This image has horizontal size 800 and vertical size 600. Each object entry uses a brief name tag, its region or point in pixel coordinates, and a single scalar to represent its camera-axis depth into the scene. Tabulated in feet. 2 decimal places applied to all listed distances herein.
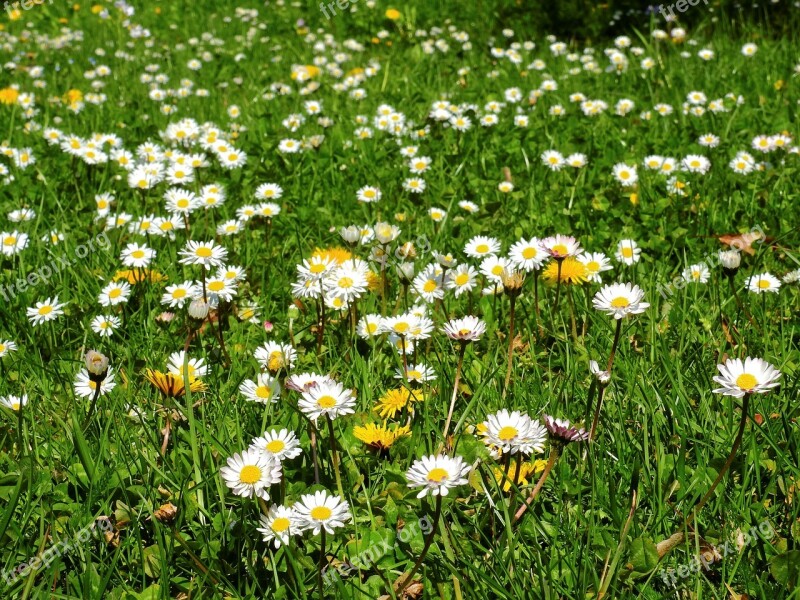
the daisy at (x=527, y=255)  7.84
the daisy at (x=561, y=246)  7.06
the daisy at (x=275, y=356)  6.73
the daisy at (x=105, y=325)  8.45
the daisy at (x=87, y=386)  6.86
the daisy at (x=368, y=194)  11.32
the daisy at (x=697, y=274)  8.69
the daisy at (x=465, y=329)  5.86
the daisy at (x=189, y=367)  6.74
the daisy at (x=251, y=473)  4.97
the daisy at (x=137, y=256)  9.44
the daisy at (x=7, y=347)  7.89
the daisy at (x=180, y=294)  8.29
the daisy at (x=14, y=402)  6.73
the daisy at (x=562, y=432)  5.09
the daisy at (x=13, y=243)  10.14
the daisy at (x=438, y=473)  4.62
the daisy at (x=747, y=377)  4.72
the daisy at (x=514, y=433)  5.15
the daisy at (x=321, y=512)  4.77
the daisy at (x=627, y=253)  9.08
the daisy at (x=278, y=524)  4.89
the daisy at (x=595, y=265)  8.04
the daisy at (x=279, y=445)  5.31
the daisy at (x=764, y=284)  8.25
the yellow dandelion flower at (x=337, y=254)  8.86
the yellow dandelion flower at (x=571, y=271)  8.13
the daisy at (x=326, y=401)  5.30
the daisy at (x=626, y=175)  11.47
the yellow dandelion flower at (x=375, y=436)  6.20
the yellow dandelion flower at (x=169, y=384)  6.24
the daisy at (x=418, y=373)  7.02
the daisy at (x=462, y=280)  8.09
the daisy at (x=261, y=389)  6.51
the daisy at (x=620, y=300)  5.88
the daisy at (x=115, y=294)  8.85
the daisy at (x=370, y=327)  7.84
